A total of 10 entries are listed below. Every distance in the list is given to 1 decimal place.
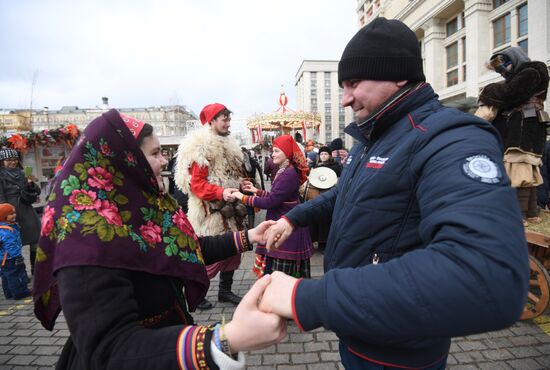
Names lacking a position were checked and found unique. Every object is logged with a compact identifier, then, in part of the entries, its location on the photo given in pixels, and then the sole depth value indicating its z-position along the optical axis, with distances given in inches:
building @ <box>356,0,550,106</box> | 472.4
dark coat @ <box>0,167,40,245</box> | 208.7
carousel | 646.5
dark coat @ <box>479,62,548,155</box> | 119.8
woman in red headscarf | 143.9
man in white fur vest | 147.3
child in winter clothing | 178.2
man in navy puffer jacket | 27.0
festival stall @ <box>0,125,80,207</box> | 301.9
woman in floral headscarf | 38.9
